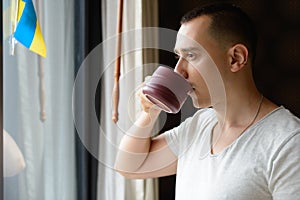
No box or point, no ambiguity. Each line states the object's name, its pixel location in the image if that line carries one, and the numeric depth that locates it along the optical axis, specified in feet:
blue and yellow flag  4.86
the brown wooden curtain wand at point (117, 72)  4.87
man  3.68
